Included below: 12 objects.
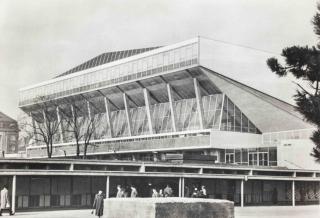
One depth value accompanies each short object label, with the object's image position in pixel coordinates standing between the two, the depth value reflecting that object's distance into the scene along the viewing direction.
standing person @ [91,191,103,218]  27.92
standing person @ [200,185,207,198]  35.99
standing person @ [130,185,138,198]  33.96
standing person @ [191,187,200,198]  35.38
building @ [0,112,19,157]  120.22
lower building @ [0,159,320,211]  36.34
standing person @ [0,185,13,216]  30.18
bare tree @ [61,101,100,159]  91.51
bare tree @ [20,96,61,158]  94.80
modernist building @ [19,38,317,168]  67.25
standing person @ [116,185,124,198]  33.25
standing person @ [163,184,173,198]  35.94
